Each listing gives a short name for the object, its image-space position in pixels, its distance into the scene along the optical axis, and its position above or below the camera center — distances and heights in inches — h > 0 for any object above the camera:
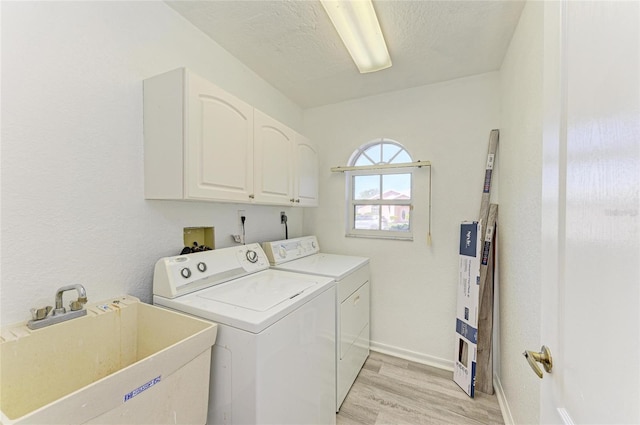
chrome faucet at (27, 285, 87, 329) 37.6 -16.6
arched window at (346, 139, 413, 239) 96.9 +6.9
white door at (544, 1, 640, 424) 15.2 -0.3
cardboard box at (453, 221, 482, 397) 75.6 -30.9
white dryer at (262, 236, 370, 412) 69.0 -25.2
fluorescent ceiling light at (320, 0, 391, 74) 53.8 +44.3
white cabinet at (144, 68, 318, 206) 50.1 +15.2
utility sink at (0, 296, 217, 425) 27.3 -22.5
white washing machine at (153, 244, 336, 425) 40.9 -22.9
